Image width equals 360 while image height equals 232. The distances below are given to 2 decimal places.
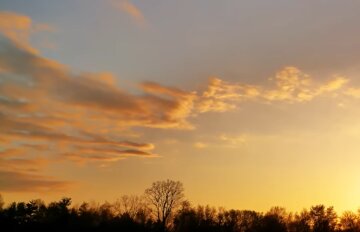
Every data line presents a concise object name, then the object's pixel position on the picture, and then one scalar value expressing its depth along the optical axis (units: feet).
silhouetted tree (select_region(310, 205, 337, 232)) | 453.99
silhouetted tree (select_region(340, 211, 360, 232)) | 458.91
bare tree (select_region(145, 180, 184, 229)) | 440.12
